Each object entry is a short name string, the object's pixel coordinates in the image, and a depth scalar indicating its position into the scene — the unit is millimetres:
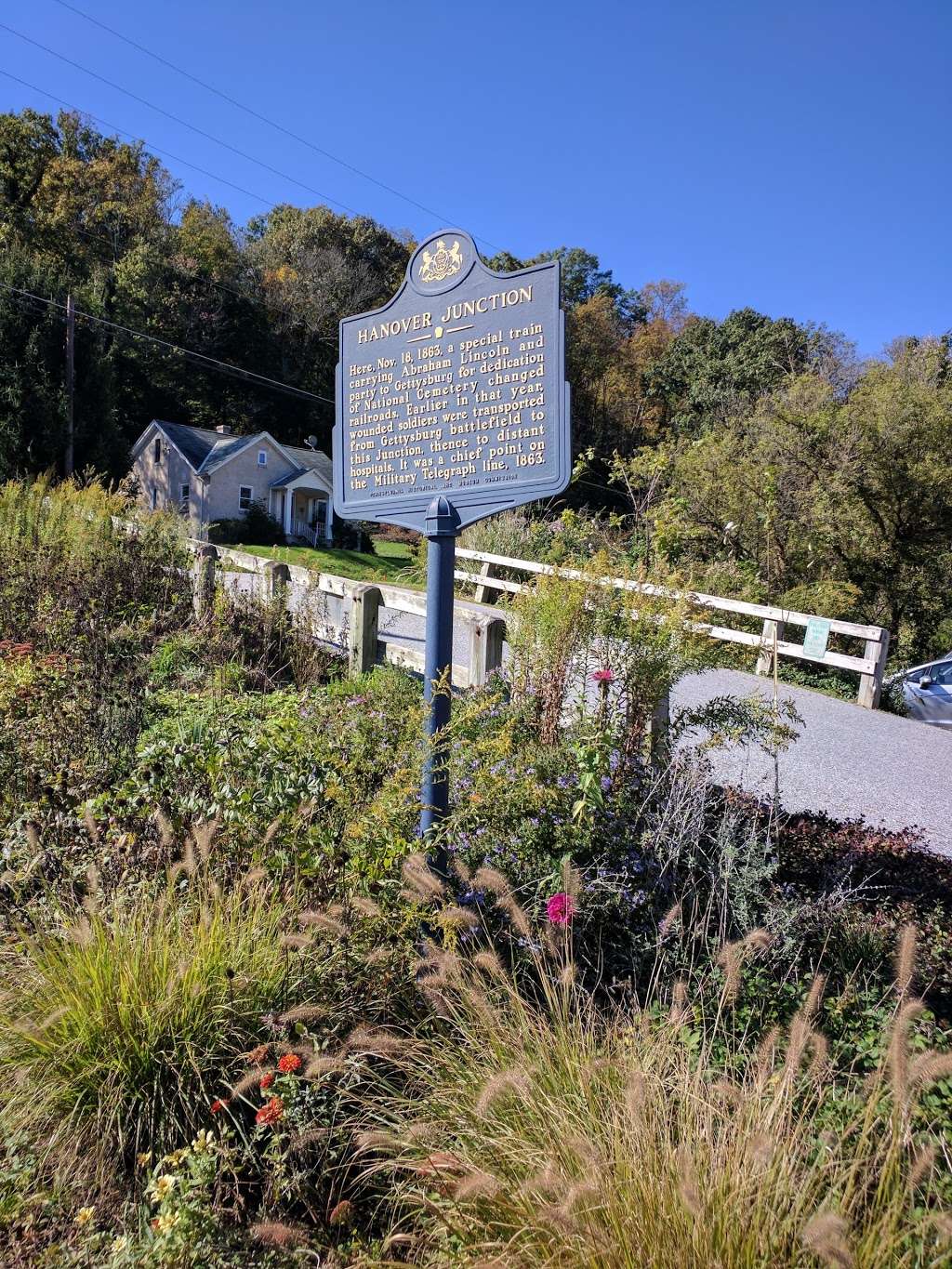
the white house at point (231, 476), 35281
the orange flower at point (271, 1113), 2209
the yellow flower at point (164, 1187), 2029
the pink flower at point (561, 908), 2805
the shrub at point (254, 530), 32812
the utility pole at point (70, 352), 25844
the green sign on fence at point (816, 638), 10570
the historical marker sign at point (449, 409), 3479
